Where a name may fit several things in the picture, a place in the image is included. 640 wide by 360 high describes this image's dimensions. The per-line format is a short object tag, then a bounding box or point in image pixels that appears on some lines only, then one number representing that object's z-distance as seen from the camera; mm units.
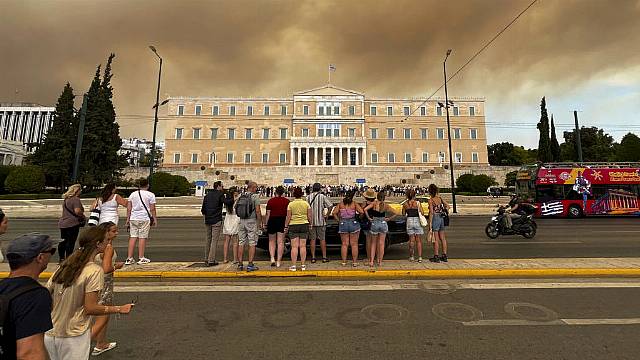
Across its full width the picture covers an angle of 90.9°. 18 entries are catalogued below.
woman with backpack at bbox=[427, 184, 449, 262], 7516
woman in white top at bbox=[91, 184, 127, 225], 6578
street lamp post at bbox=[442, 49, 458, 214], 22055
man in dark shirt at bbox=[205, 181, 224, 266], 7137
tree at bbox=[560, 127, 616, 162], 59531
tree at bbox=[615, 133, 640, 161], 41969
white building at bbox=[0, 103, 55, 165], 116500
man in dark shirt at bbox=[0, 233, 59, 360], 1769
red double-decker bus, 19891
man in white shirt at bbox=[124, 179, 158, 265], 7148
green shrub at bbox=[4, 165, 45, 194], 31844
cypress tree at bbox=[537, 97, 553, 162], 51125
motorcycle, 11742
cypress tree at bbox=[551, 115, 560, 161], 51469
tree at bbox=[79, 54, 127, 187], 36438
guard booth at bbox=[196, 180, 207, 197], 37812
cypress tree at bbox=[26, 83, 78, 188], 36281
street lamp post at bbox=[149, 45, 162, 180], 26397
